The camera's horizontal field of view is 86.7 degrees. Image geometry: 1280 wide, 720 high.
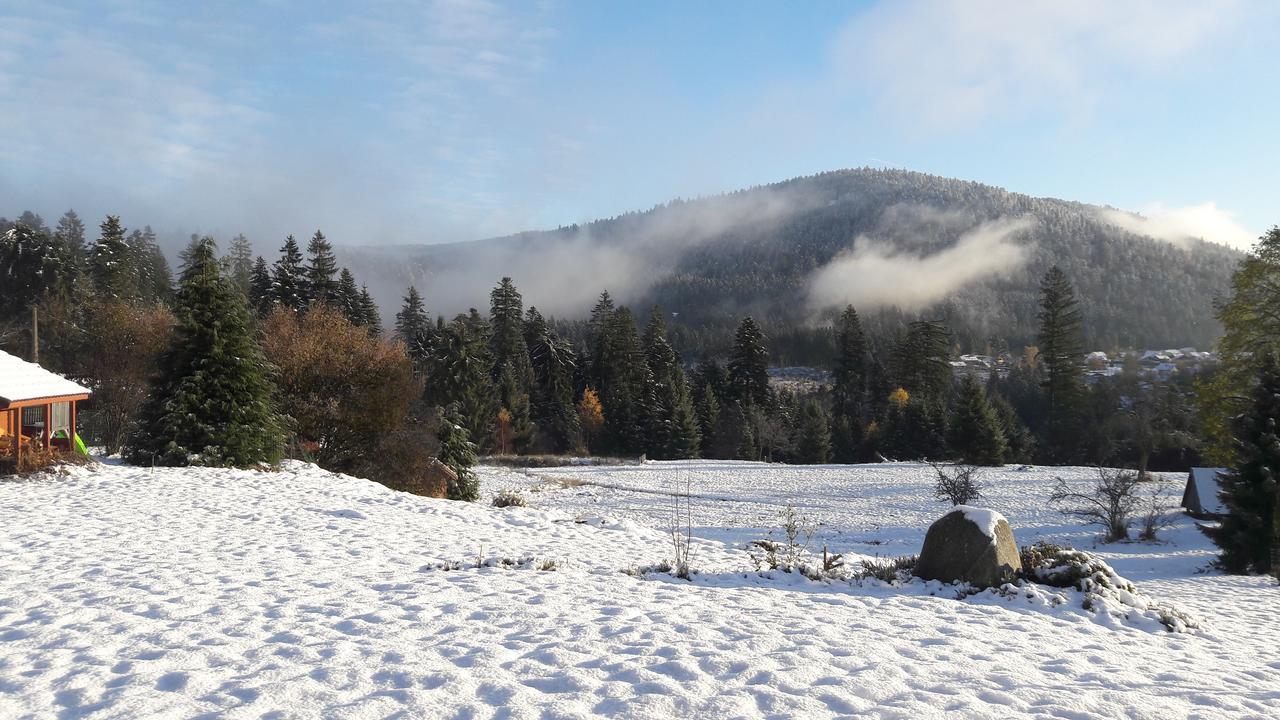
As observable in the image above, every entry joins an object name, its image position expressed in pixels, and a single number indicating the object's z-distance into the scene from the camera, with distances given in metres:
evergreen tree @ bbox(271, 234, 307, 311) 53.28
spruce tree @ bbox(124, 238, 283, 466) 18.14
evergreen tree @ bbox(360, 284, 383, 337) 59.12
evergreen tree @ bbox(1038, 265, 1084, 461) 53.44
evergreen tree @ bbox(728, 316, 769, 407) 62.25
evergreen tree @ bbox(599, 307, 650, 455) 57.25
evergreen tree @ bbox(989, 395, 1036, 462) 49.38
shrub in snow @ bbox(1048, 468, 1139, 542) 19.45
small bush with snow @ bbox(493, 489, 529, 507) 15.92
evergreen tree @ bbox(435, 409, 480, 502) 24.58
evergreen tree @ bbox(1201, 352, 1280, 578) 14.77
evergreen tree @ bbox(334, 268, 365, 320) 56.78
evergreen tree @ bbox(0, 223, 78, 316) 47.44
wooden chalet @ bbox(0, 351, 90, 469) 15.13
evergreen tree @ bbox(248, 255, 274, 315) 53.66
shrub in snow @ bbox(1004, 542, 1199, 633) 7.88
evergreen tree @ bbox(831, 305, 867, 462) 64.75
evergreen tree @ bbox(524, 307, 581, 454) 60.09
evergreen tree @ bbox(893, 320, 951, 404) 61.06
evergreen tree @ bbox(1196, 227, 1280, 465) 20.30
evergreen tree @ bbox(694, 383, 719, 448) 59.12
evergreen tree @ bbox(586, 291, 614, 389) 66.00
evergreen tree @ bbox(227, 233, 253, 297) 94.88
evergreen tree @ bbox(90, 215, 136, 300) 50.81
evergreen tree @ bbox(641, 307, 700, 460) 52.91
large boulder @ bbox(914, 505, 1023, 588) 8.77
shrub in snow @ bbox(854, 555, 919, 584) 9.18
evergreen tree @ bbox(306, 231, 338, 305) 55.22
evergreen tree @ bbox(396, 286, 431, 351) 68.63
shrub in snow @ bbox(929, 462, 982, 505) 25.23
